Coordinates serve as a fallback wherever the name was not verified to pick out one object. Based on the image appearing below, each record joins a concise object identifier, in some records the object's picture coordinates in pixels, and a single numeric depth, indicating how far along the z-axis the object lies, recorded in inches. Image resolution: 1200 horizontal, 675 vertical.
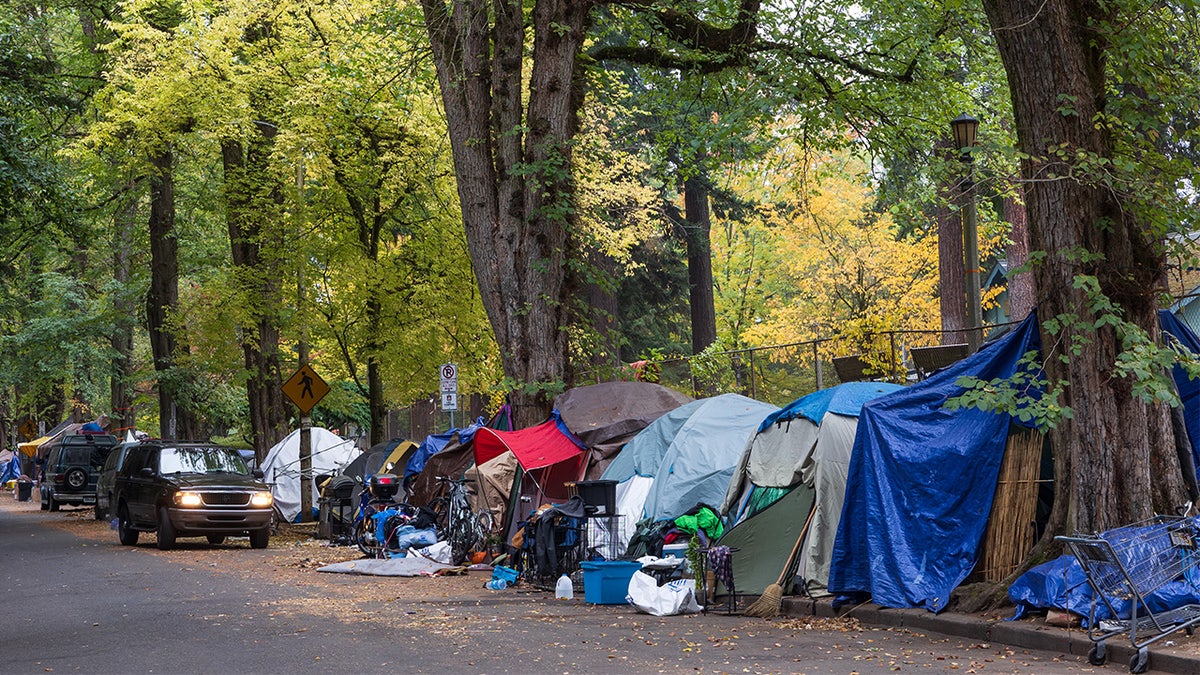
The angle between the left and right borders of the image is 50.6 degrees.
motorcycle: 822.5
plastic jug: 612.7
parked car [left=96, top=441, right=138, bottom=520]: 1167.6
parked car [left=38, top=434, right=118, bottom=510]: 1455.5
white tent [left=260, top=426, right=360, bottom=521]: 1168.8
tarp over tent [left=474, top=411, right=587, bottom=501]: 735.7
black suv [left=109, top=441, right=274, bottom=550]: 880.3
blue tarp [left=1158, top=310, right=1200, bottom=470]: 486.9
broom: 533.3
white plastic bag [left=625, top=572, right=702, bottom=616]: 538.9
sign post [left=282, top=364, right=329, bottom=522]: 995.9
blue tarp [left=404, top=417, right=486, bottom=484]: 975.6
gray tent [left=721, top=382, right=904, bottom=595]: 553.6
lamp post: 626.5
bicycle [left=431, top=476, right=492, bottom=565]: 795.4
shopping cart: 368.2
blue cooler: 578.9
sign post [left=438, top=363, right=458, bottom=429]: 936.3
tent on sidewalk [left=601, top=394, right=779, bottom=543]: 652.1
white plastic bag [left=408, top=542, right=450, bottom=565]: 789.2
